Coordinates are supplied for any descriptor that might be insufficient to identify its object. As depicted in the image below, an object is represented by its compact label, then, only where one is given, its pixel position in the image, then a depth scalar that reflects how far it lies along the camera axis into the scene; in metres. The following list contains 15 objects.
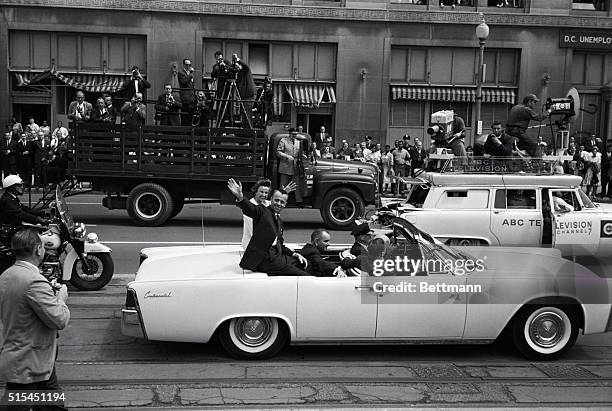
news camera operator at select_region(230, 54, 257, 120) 15.78
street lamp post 21.92
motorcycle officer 8.94
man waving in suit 6.76
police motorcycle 8.83
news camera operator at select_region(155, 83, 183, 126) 15.63
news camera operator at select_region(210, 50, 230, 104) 15.85
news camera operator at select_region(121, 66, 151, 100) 16.05
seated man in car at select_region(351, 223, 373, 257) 7.63
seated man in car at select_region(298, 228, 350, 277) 7.24
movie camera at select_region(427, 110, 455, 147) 13.96
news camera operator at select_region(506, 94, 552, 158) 12.94
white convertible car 6.49
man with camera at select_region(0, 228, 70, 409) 4.40
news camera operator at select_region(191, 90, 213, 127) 15.62
